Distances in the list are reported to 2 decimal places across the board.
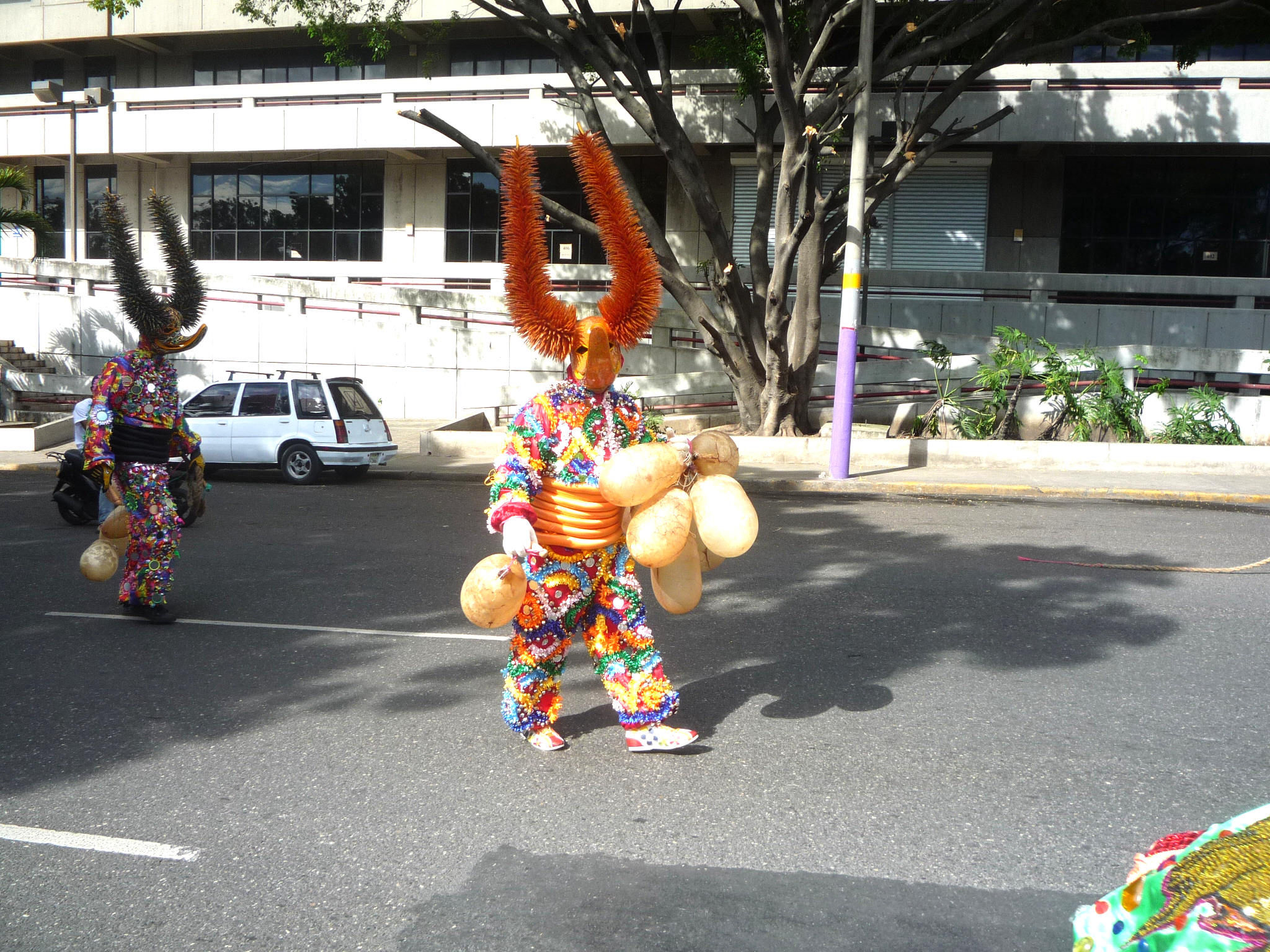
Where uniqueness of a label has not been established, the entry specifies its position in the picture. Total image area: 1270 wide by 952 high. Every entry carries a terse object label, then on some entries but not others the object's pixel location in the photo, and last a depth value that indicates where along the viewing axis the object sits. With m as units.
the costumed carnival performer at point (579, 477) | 4.31
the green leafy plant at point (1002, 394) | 15.92
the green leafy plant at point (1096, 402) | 15.62
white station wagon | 14.27
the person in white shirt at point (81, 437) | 9.78
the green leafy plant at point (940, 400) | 16.34
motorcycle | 10.73
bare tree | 14.32
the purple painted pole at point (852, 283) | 12.76
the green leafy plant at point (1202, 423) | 15.45
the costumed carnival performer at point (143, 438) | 6.57
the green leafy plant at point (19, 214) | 22.12
